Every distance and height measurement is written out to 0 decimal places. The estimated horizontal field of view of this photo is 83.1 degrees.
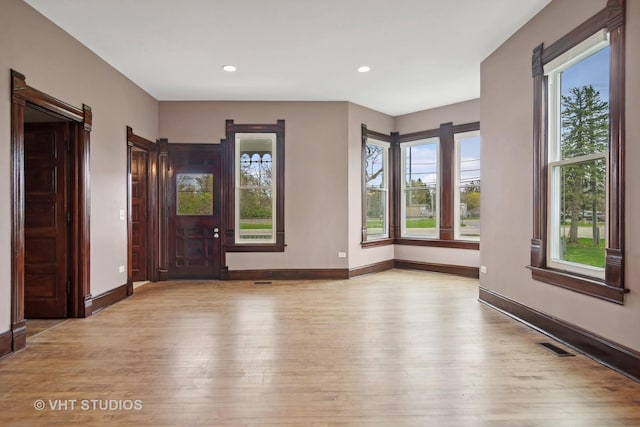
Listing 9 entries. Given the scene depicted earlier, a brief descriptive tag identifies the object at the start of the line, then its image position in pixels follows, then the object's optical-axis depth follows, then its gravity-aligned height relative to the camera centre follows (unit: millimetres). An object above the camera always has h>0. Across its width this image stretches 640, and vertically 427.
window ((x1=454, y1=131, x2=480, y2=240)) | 6613 +438
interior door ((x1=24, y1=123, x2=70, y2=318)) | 4160 -74
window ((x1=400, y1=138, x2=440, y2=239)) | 7184 +434
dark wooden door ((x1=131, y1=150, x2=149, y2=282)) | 6230 -9
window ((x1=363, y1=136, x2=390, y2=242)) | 7090 +452
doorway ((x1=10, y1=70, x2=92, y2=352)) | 4160 -85
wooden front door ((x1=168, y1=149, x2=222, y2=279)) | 6473 -118
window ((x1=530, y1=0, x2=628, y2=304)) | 2766 +460
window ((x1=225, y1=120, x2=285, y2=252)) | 6441 +404
